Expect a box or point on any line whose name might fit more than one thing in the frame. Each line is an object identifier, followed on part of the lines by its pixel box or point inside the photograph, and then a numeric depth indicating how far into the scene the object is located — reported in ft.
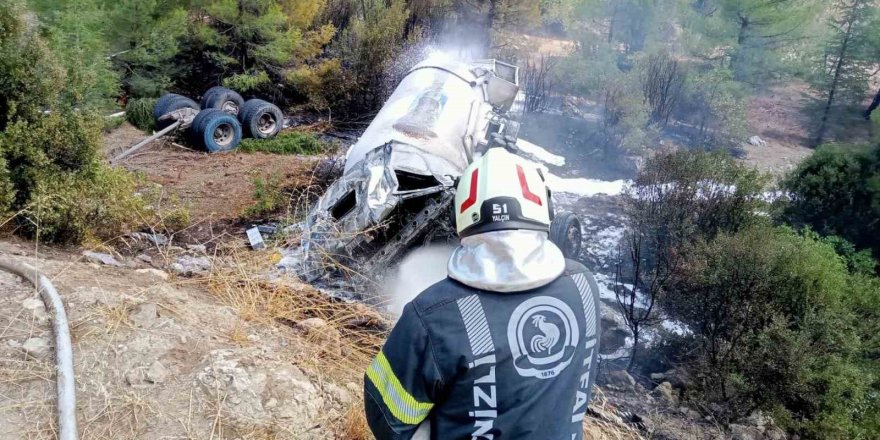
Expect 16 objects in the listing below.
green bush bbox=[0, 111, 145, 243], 17.70
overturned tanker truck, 19.45
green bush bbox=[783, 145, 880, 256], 31.89
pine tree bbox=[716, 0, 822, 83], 54.65
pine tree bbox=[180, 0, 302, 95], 40.24
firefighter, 5.14
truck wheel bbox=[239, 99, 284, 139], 35.19
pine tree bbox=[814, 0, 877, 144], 50.49
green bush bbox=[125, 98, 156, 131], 35.58
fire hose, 8.67
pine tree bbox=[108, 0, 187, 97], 37.40
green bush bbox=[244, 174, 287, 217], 27.04
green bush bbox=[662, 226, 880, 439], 19.27
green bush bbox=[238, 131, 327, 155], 34.42
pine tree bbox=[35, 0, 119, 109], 20.48
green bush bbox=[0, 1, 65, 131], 18.19
